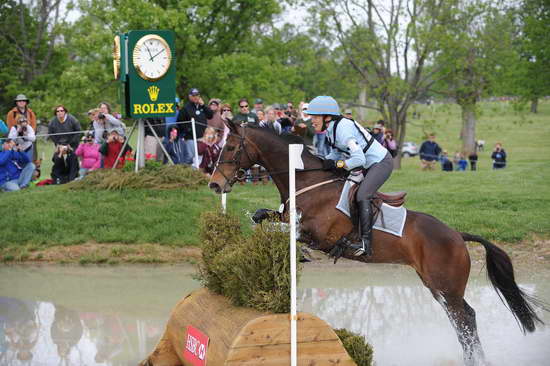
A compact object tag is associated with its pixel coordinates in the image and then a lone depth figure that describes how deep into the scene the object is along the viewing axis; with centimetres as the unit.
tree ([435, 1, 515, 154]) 2383
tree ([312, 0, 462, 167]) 2323
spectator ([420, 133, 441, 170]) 2279
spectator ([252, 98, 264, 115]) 1606
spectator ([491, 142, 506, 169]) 2596
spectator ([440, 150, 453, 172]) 2405
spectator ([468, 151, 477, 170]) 2732
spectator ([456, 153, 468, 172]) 2634
